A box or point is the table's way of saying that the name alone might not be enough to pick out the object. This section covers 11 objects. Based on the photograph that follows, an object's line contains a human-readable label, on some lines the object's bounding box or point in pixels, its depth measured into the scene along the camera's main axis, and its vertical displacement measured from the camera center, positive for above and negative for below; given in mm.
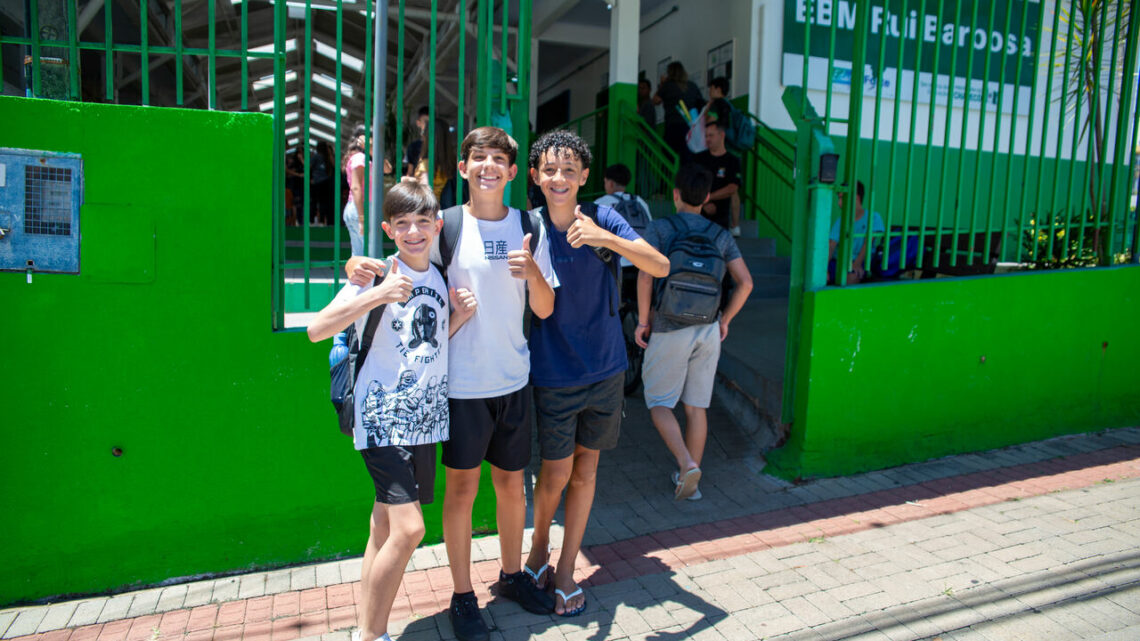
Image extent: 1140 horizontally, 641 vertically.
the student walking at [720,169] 7523 +907
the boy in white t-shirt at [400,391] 2766 -474
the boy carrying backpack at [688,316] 4320 -287
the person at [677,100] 9023 +1878
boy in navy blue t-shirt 3125 -301
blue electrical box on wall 3289 +147
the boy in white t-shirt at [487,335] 2969 -287
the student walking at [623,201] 5613 +432
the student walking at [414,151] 6027 +859
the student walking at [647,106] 9719 +1907
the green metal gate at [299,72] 3438 +1141
